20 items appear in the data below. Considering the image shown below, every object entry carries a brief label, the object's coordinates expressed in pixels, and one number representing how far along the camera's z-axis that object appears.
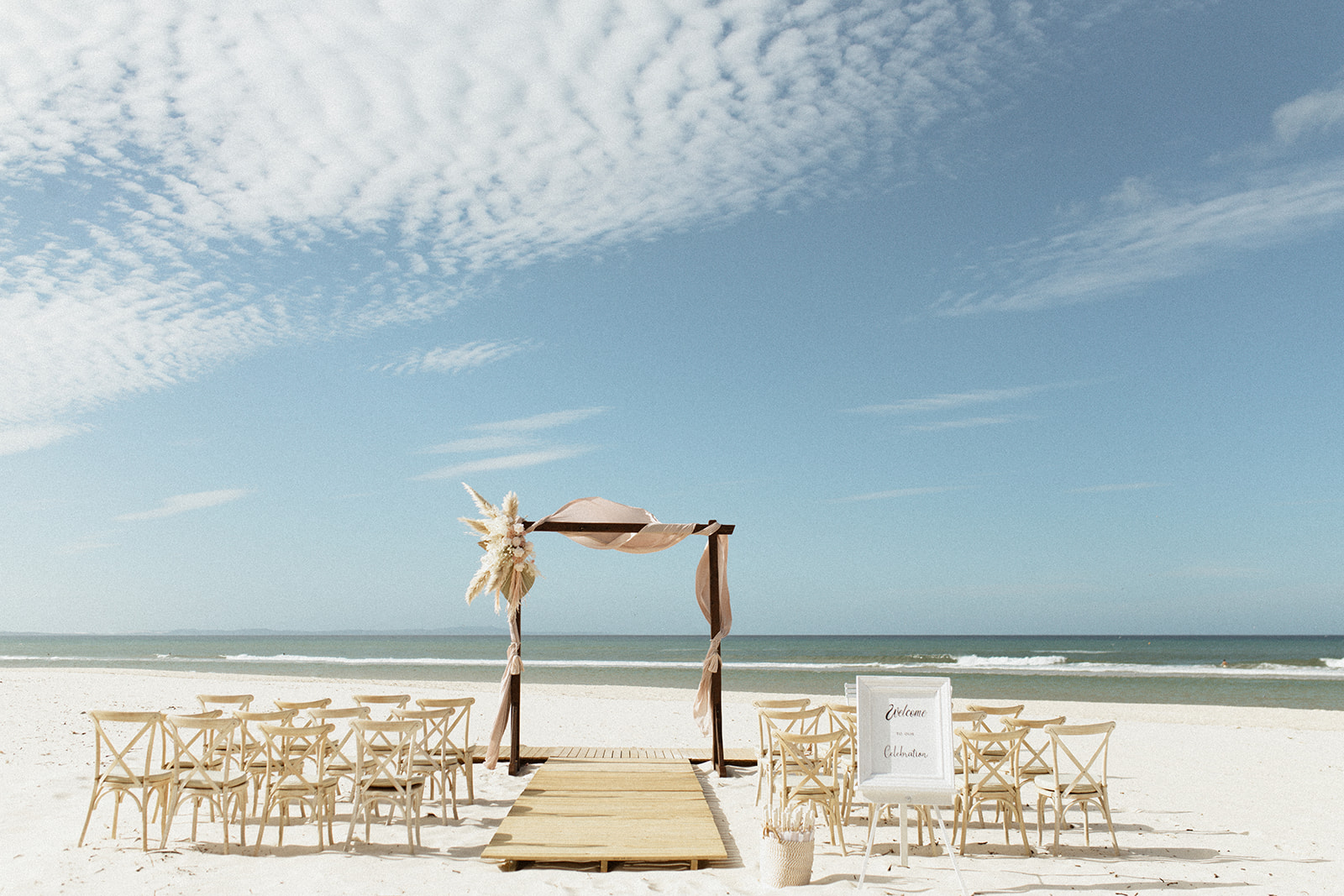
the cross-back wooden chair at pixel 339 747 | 6.34
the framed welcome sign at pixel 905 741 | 5.02
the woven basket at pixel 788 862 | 4.97
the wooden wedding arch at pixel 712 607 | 8.79
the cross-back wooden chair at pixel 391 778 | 5.72
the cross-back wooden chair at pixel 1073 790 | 5.71
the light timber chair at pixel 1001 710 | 6.77
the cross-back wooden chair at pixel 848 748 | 6.68
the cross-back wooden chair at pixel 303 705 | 6.81
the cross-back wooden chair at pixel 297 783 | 5.79
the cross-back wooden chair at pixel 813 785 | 5.84
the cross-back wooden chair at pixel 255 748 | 6.20
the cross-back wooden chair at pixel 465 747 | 7.14
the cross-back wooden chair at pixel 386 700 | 7.46
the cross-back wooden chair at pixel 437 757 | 6.62
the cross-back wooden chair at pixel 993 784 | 5.74
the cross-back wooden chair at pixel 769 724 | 6.57
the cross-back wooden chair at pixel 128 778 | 5.46
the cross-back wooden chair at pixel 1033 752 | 6.08
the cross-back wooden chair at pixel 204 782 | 5.49
